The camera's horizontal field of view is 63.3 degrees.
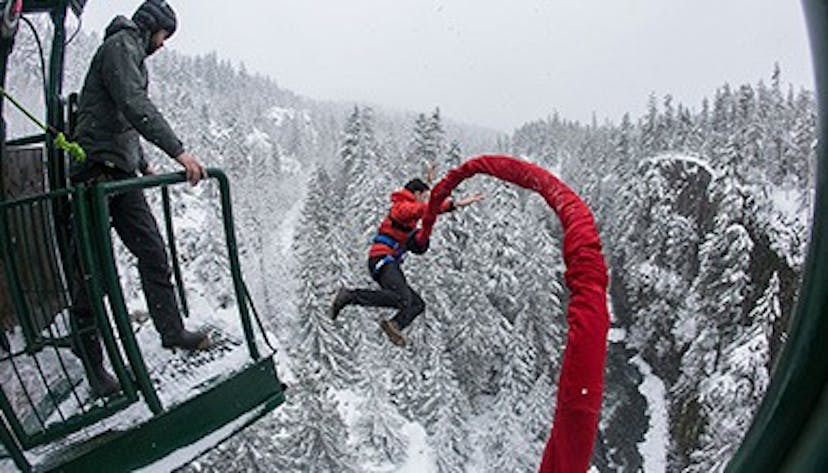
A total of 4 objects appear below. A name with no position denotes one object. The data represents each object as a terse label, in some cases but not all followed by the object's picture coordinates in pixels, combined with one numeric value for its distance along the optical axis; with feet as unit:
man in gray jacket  12.77
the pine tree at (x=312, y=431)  88.99
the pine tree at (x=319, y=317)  120.98
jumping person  21.52
